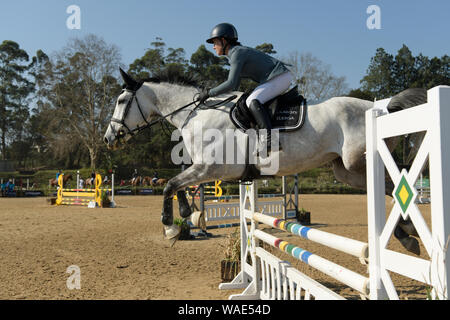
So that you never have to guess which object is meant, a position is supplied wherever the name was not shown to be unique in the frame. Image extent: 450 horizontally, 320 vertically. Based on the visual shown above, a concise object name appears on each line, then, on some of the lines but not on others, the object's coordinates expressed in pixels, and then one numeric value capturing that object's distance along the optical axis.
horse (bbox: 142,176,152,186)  31.17
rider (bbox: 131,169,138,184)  31.88
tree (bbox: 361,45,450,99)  38.16
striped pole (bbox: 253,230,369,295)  1.71
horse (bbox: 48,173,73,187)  26.08
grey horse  3.07
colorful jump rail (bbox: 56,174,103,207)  15.51
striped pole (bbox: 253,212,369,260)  1.78
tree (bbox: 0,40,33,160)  43.84
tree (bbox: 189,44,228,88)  37.41
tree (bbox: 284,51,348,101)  30.36
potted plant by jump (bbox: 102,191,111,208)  15.55
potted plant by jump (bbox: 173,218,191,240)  7.44
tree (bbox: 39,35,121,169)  31.11
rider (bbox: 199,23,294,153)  3.11
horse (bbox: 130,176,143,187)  29.47
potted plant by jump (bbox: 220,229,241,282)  4.42
